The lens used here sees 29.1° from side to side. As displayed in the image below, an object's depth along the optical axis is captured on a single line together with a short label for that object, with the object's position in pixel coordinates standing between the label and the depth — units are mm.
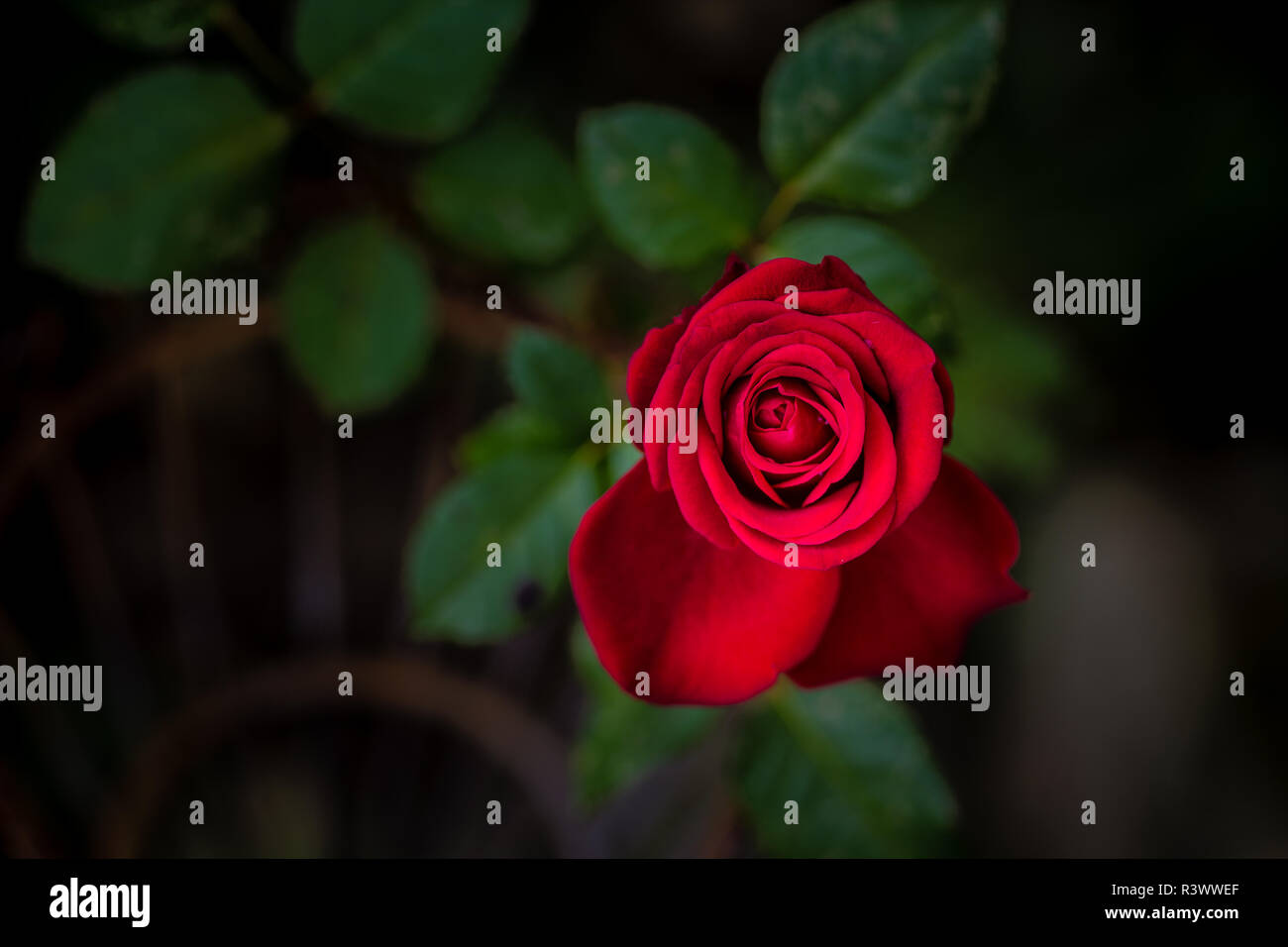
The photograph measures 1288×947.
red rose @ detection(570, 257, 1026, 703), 463
